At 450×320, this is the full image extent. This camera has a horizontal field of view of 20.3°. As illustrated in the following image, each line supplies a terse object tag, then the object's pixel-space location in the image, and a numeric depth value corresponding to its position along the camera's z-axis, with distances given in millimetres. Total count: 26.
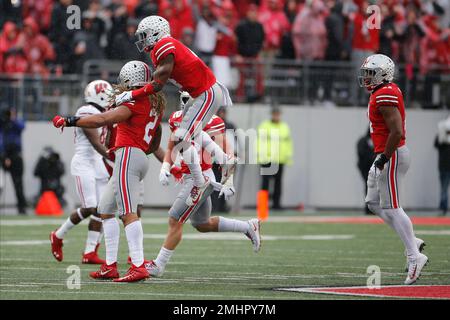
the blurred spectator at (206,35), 23109
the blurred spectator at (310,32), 23891
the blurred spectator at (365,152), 24156
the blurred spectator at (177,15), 22969
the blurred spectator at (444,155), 24156
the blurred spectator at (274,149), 24219
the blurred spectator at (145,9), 22766
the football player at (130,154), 10945
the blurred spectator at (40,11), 24109
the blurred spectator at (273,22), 24297
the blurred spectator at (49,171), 23656
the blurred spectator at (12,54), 23375
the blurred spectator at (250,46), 23511
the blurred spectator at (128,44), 22312
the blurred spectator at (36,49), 23391
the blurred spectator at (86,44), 23141
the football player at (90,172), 13477
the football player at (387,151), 11000
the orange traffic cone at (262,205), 21406
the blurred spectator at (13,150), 23062
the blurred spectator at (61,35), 23172
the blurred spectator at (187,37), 22578
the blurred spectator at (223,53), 23297
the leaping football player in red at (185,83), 11226
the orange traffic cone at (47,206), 22641
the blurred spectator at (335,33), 23725
